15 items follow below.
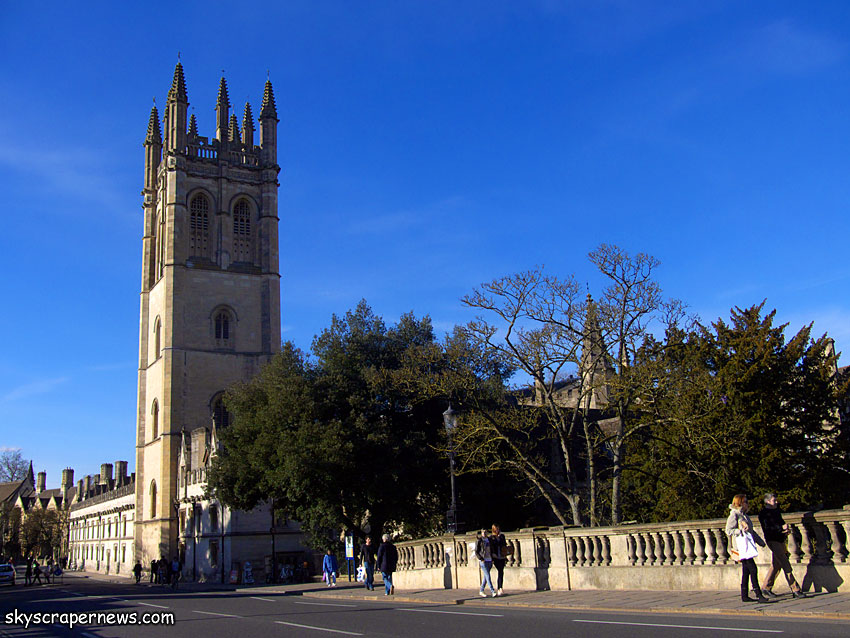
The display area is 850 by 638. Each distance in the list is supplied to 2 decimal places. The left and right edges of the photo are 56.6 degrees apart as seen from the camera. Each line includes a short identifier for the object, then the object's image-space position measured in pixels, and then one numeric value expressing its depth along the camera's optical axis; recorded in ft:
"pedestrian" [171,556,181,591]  129.18
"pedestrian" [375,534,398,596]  68.13
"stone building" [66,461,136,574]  223.30
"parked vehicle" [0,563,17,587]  157.79
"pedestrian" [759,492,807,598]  39.27
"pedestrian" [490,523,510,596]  56.29
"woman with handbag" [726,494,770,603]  39.09
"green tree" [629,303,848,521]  87.66
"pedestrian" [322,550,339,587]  99.25
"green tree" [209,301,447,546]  102.32
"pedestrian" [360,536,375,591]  75.92
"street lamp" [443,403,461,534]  67.93
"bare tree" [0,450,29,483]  419.33
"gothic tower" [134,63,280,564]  181.16
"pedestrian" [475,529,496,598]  55.98
